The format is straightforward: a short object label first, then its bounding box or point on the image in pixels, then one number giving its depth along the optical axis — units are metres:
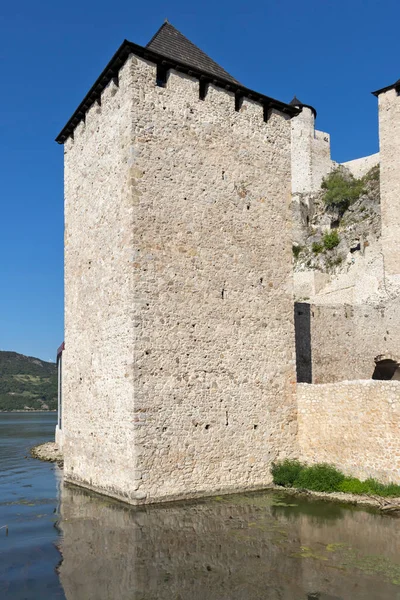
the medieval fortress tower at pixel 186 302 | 10.66
